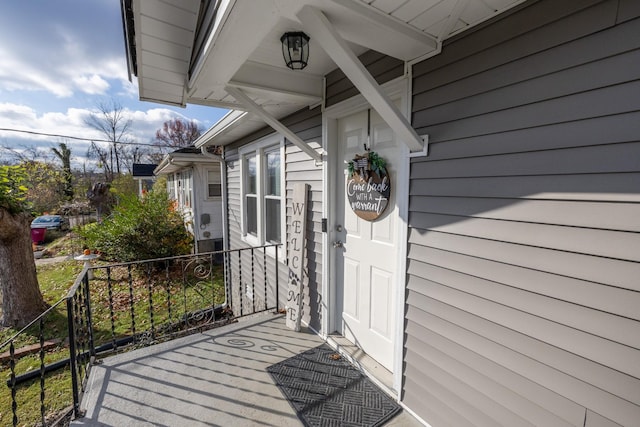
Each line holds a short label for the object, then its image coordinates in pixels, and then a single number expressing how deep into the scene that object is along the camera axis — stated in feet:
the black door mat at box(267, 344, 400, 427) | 6.02
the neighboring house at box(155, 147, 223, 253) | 26.24
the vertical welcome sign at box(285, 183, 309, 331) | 9.58
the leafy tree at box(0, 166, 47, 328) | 13.21
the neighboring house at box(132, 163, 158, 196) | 44.42
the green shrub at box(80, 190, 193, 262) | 21.45
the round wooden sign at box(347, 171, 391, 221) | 6.89
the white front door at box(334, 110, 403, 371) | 7.05
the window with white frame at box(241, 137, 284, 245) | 12.43
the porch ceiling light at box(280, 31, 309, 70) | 5.96
